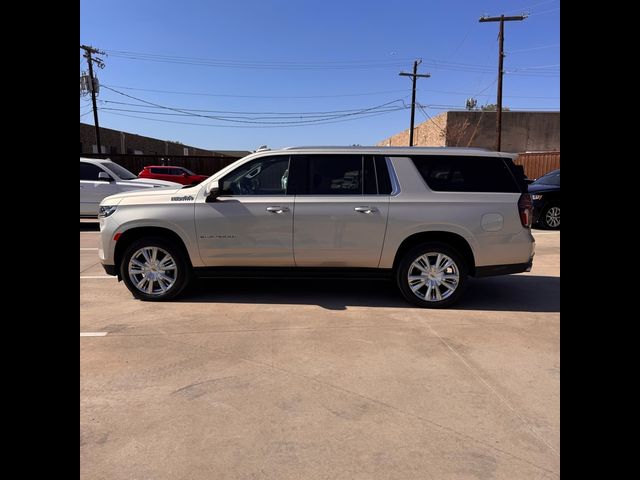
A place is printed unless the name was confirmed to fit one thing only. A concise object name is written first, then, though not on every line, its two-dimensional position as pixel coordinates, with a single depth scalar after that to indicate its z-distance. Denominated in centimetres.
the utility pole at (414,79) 3775
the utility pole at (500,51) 2708
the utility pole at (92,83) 3288
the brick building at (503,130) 3797
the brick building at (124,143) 3424
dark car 1234
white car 1261
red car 2452
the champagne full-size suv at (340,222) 530
